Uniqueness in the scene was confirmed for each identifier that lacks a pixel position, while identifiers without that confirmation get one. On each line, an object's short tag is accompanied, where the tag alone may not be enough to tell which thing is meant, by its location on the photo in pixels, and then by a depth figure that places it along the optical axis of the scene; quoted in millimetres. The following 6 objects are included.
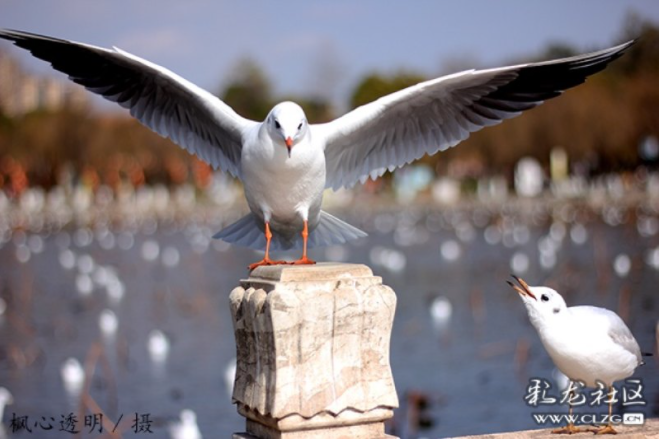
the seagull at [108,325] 14883
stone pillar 4598
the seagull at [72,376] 11316
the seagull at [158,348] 13148
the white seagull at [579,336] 4930
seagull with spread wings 5371
